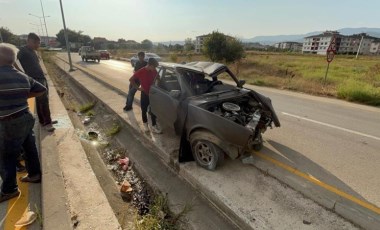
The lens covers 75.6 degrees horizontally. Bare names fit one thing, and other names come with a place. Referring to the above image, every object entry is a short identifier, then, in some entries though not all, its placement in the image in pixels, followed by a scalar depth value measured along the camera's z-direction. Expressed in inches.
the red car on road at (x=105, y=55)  1477.6
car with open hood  150.7
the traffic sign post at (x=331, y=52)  478.7
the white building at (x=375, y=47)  4237.7
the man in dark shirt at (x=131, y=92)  306.0
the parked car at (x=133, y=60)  983.0
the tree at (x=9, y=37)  2466.3
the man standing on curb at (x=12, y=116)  118.7
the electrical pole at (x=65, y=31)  768.3
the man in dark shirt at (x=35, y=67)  204.8
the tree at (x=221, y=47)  980.6
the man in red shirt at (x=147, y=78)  231.9
